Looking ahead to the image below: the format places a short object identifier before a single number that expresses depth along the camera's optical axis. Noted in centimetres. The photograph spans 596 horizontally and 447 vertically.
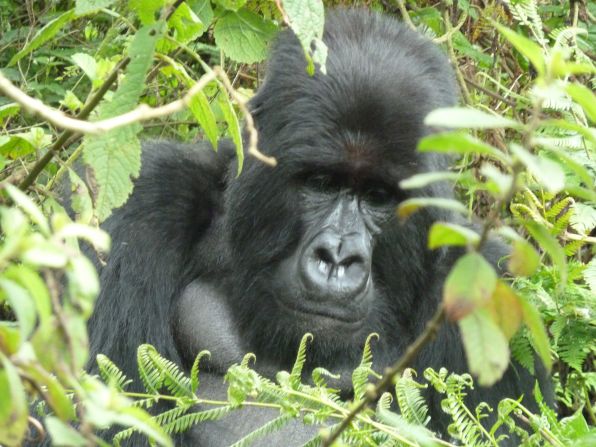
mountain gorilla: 758
